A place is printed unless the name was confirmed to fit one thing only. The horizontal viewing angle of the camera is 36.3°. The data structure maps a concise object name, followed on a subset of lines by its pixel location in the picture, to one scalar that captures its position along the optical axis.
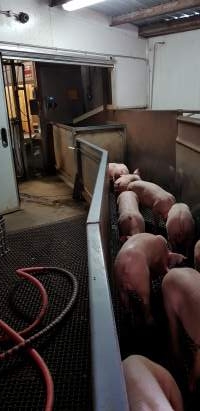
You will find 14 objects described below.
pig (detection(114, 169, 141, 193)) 3.68
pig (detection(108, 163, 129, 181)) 4.14
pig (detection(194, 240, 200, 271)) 1.95
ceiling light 4.31
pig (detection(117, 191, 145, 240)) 2.47
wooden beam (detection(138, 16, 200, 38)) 5.53
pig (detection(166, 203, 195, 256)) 2.42
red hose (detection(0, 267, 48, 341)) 1.75
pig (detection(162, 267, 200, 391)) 1.35
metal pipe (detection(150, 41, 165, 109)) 6.29
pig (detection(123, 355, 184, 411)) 0.87
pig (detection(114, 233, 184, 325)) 1.71
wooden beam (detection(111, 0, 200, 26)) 4.51
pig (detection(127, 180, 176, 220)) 2.95
